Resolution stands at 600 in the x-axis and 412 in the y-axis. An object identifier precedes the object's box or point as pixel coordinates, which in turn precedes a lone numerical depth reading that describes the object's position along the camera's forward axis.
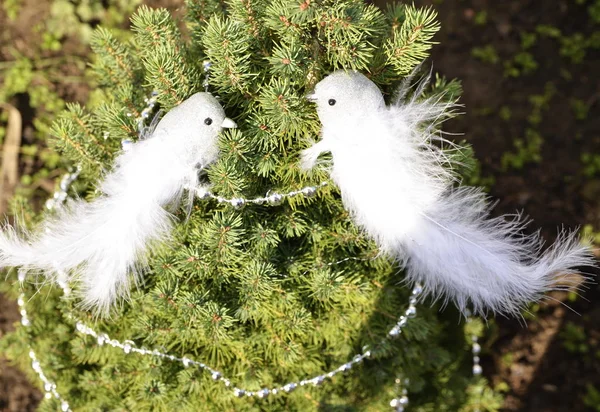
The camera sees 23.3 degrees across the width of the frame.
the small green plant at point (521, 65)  1.21
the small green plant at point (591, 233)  1.10
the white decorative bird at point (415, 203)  0.77
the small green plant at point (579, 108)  1.18
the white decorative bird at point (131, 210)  0.77
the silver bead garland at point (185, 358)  0.83
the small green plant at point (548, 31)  1.22
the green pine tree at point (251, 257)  0.77
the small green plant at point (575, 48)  1.21
